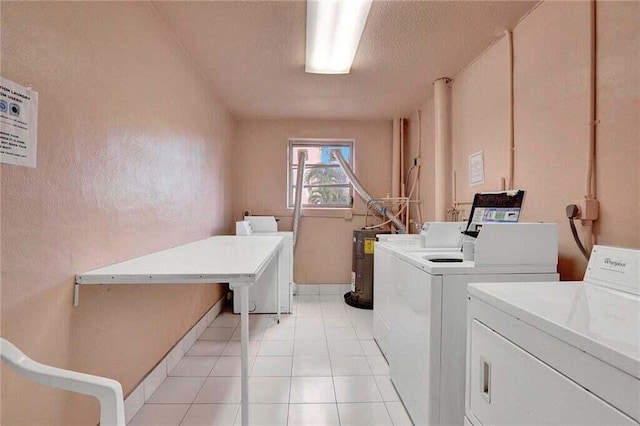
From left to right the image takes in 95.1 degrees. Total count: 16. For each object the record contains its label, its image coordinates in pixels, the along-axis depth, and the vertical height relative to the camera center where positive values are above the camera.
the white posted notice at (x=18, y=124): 0.89 +0.27
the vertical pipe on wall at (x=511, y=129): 1.85 +0.55
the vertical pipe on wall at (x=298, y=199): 3.72 +0.19
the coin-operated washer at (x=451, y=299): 1.33 -0.39
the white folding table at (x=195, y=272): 1.21 -0.26
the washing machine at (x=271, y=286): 3.15 -0.79
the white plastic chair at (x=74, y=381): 0.68 -0.41
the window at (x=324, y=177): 3.96 +0.50
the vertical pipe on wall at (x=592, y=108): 1.33 +0.50
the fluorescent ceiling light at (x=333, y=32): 1.66 +1.19
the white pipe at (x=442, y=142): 2.64 +0.66
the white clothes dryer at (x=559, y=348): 0.57 -0.31
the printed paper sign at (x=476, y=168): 2.19 +0.36
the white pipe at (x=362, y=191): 3.69 +0.29
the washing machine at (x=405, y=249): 2.00 -0.23
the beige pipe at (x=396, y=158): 3.76 +0.73
